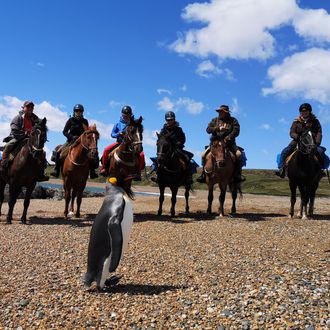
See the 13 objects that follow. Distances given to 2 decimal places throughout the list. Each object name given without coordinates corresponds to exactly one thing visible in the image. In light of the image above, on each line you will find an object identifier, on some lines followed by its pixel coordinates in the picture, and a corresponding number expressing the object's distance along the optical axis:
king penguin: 6.24
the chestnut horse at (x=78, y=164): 14.05
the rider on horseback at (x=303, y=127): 14.77
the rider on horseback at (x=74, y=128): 15.59
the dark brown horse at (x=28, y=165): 13.34
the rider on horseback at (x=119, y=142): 14.79
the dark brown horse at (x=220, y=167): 15.06
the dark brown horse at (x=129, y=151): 13.64
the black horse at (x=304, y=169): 14.49
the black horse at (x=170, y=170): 15.14
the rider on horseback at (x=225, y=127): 15.70
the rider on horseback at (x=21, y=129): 14.24
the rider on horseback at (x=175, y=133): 15.63
